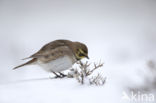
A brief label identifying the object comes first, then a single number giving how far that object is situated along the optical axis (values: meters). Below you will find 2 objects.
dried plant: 9.54
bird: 11.37
